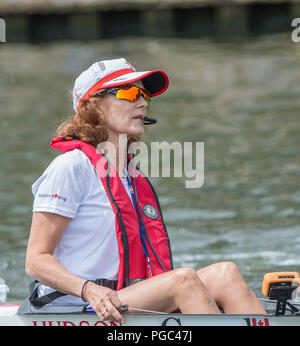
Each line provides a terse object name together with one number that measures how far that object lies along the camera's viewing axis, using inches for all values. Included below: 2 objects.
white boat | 269.3
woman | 270.8
